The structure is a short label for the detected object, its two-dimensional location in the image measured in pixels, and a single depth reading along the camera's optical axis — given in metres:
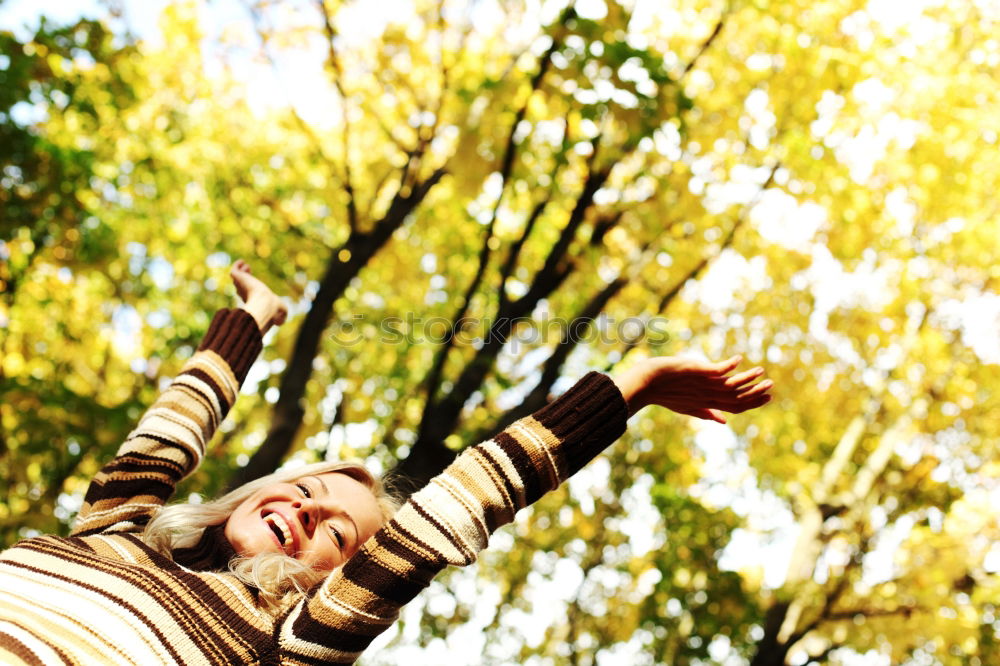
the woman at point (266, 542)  1.54
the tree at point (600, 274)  5.30
